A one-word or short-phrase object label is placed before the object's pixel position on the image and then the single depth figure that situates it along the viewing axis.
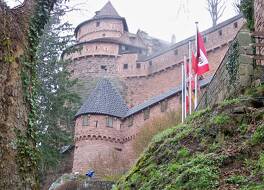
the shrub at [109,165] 33.45
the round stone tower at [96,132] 37.34
